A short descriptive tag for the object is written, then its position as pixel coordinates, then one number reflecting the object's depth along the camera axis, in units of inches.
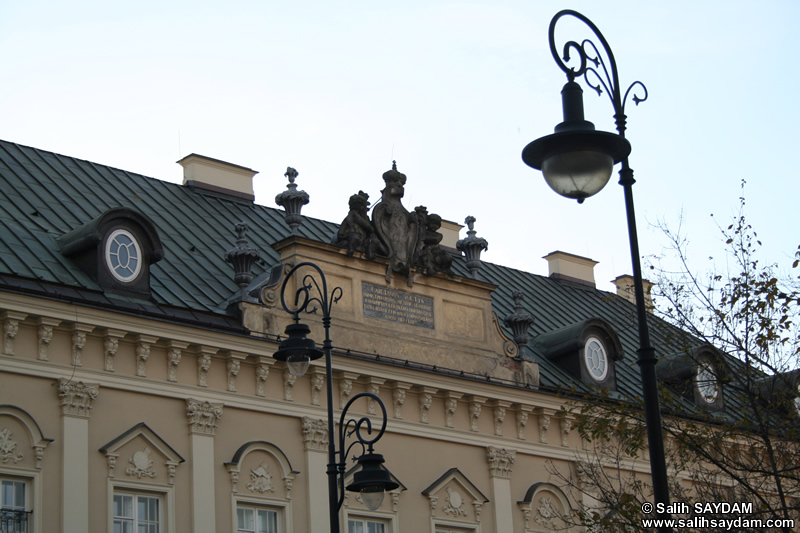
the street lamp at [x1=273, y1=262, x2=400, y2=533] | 667.4
